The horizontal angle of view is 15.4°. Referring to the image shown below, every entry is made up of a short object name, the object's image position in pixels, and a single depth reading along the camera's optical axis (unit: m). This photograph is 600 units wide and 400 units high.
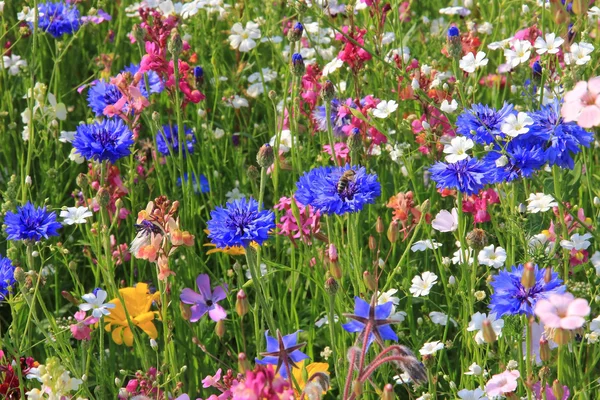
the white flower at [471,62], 1.50
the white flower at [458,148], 1.37
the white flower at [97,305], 1.38
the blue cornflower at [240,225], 1.31
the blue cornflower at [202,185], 1.63
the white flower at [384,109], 1.53
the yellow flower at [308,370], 1.37
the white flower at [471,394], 1.33
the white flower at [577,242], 1.39
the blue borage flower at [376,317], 1.22
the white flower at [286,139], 1.61
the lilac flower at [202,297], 1.43
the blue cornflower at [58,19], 1.74
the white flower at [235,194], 1.63
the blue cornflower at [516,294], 1.29
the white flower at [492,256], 1.43
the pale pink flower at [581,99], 1.21
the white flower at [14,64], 1.72
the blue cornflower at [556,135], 1.35
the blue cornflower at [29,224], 1.41
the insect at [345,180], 1.35
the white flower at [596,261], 1.43
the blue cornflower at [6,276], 1.40
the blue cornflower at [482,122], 1.37
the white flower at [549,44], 1.49
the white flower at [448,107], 1.44
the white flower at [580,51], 1.47
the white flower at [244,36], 1.71
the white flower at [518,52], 1.52
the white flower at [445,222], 1.46
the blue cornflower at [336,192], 1.35
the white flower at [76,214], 1.46
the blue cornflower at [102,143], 1.44
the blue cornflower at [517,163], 1.34
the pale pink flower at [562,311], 1.17
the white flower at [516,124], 1.34
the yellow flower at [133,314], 1.45
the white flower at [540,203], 1.41
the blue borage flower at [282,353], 1.23
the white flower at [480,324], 1.35
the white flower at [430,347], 1.37
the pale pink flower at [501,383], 1.30
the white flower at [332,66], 1.60
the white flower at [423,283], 1.46
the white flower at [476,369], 1.34
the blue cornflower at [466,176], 1.36
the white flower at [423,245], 1.47
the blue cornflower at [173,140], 1.64
